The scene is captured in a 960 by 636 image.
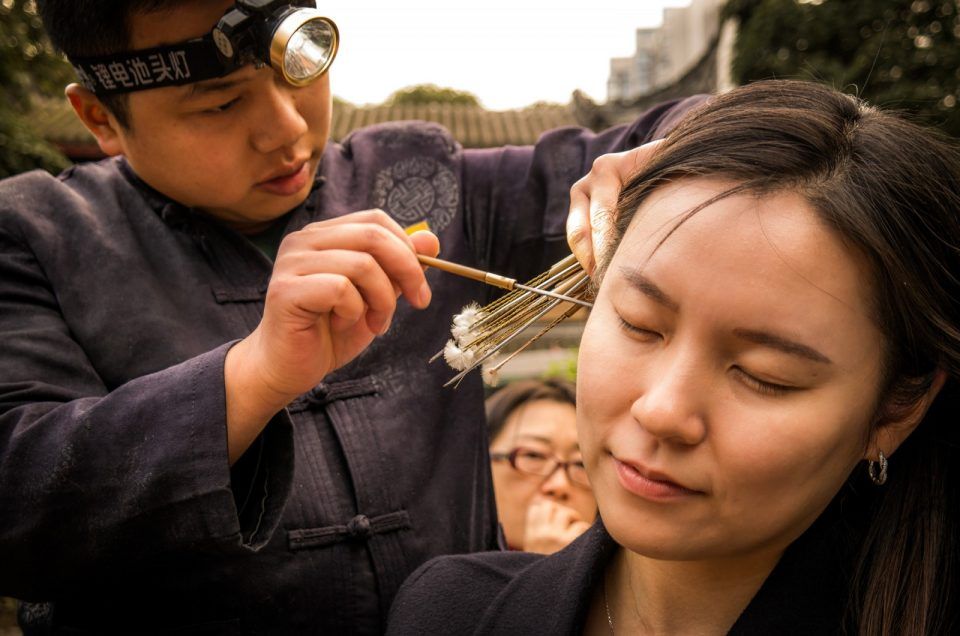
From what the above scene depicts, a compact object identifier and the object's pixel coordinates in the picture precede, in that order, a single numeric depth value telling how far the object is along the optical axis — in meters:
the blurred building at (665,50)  19.53
